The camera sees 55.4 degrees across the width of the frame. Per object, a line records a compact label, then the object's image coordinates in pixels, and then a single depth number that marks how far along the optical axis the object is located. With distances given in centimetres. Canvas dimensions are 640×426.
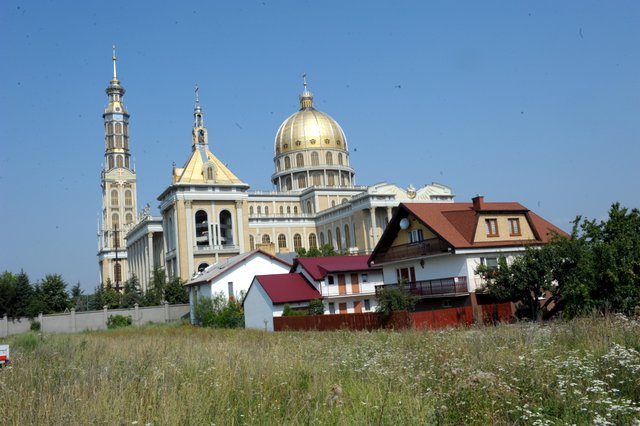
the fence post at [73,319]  5790
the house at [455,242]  3259
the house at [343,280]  4300
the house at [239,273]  5034
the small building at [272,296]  4012
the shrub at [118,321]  5712
